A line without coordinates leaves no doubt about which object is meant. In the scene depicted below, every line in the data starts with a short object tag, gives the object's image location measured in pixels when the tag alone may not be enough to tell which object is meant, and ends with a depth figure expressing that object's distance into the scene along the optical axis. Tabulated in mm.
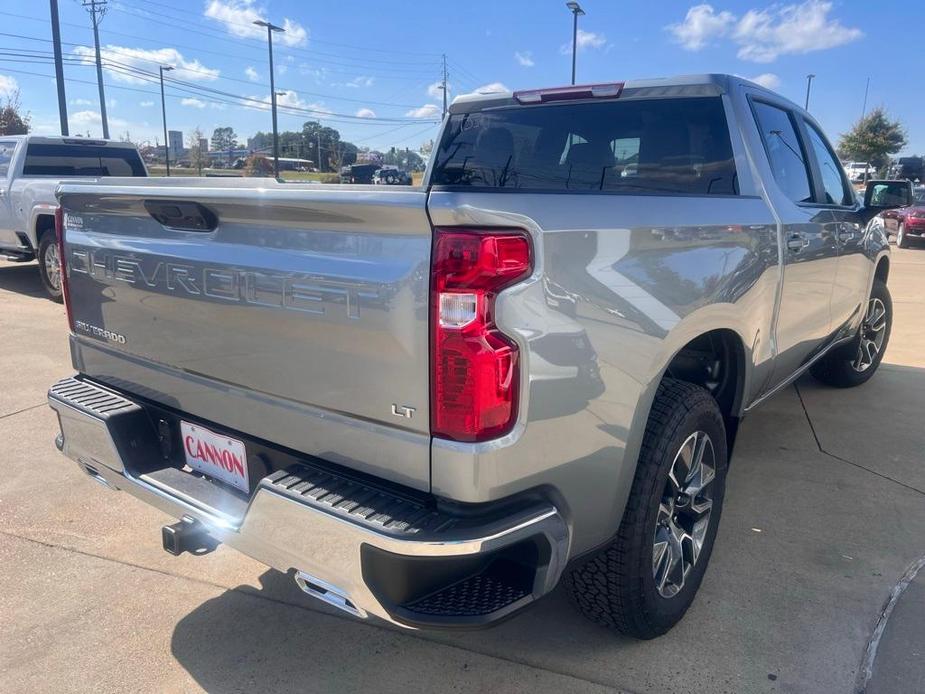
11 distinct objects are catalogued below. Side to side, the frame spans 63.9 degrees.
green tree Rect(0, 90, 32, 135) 34531
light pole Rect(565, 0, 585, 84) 23722
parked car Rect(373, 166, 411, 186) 20047
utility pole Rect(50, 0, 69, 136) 15375
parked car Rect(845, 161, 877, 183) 42466
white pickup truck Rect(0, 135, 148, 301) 8766
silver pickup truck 1784
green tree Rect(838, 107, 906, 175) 44000
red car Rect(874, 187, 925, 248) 17781
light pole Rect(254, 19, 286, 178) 30047
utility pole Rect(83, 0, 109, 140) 26169
